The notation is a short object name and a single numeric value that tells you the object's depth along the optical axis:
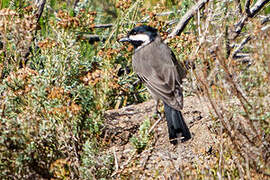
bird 9.97
